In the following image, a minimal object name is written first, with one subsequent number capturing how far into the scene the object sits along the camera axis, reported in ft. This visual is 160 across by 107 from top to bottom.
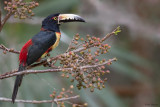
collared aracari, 21.31
